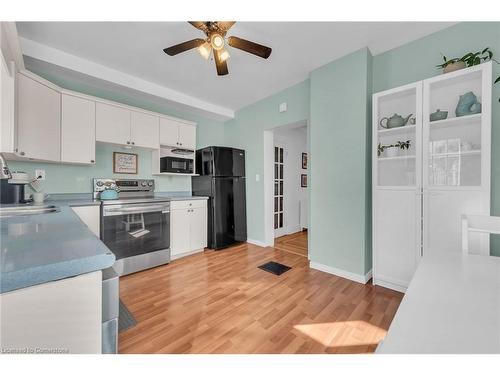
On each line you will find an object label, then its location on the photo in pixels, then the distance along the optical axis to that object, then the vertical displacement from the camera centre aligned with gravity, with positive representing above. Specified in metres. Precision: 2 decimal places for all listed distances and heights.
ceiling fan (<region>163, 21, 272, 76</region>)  1.65 +1.24
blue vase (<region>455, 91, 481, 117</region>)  1.75 +0.71
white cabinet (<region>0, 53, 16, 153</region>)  1.49 +0.59
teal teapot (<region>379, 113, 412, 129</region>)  2.12 +0.68
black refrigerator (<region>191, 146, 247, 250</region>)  3.41 -0.08
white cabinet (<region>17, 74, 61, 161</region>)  1.93 +0.67
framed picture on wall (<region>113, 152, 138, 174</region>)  2.92 +0.34
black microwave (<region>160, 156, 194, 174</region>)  3.16 +0.34
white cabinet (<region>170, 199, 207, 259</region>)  2.94 -0.63
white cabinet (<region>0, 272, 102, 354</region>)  0.49 -0.34
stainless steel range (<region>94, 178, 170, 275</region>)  2.33 -0.51
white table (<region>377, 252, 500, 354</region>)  0.47 -0.36
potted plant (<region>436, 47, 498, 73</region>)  1.74 +1.10
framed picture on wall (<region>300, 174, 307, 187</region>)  4.99 +0.14
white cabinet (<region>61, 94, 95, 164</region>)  2.31 +0.66
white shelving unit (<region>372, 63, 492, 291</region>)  1.70 +0.09
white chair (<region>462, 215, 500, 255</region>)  1.18 -0.23
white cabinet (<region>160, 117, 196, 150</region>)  3.12 +0.84
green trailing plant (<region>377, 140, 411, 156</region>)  2.14 +0.43
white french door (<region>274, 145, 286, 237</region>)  4.31 -0.09
